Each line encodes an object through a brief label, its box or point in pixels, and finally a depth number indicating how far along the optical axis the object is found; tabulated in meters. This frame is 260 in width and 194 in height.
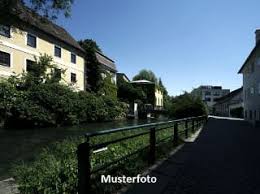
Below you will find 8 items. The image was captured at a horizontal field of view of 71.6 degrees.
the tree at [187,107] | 15.39
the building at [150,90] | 42.87
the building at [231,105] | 35.35
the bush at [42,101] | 14.70
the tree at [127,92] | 34.31
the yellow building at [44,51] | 16.31
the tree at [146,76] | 52.33
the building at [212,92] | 76.04
